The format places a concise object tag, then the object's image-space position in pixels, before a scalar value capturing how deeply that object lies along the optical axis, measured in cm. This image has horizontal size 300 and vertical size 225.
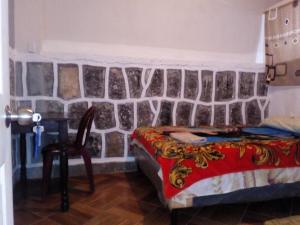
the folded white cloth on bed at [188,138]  197
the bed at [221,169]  169
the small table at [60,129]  201
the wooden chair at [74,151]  218
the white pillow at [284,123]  234
